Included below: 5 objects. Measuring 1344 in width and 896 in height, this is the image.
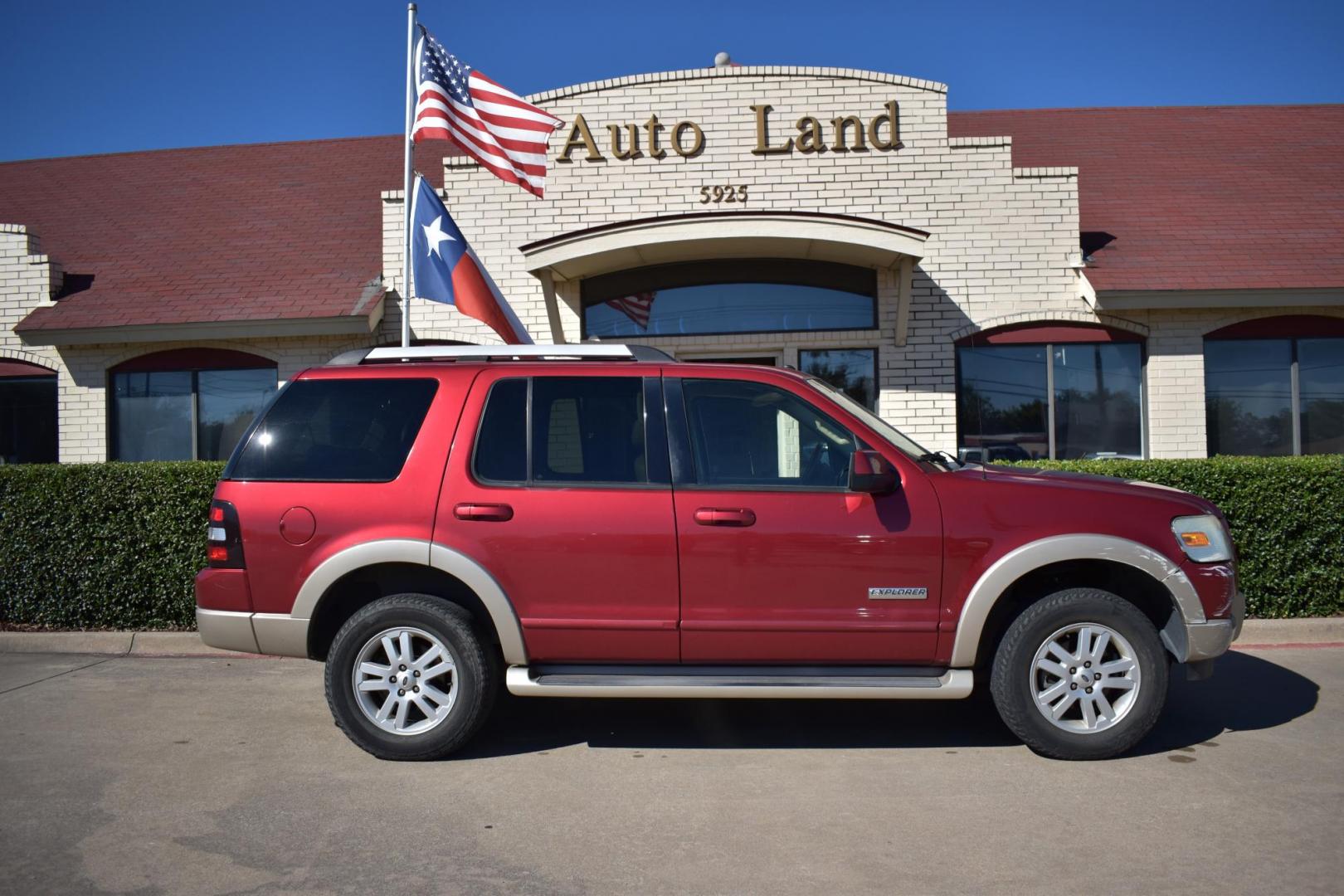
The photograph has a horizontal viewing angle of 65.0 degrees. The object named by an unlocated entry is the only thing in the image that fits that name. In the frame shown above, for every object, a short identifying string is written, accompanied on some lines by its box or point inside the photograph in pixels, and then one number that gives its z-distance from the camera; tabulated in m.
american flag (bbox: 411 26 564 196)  9.02
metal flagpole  8.55
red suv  4.93
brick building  10.50
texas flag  9.07
